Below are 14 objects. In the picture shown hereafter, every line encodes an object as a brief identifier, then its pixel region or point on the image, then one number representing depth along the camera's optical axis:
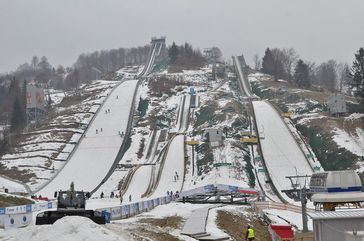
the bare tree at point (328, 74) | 153.74
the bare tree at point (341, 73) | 151.88
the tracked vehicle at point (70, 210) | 21.34
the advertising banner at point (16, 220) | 28.34
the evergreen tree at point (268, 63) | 146.54
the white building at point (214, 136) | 76.31
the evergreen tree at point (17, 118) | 110.75
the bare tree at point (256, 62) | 194.57
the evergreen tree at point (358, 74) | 79.62
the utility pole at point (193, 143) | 79.94
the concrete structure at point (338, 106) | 81.56
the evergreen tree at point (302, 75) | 123.81
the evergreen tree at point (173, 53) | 159.50
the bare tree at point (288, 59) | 150.91
